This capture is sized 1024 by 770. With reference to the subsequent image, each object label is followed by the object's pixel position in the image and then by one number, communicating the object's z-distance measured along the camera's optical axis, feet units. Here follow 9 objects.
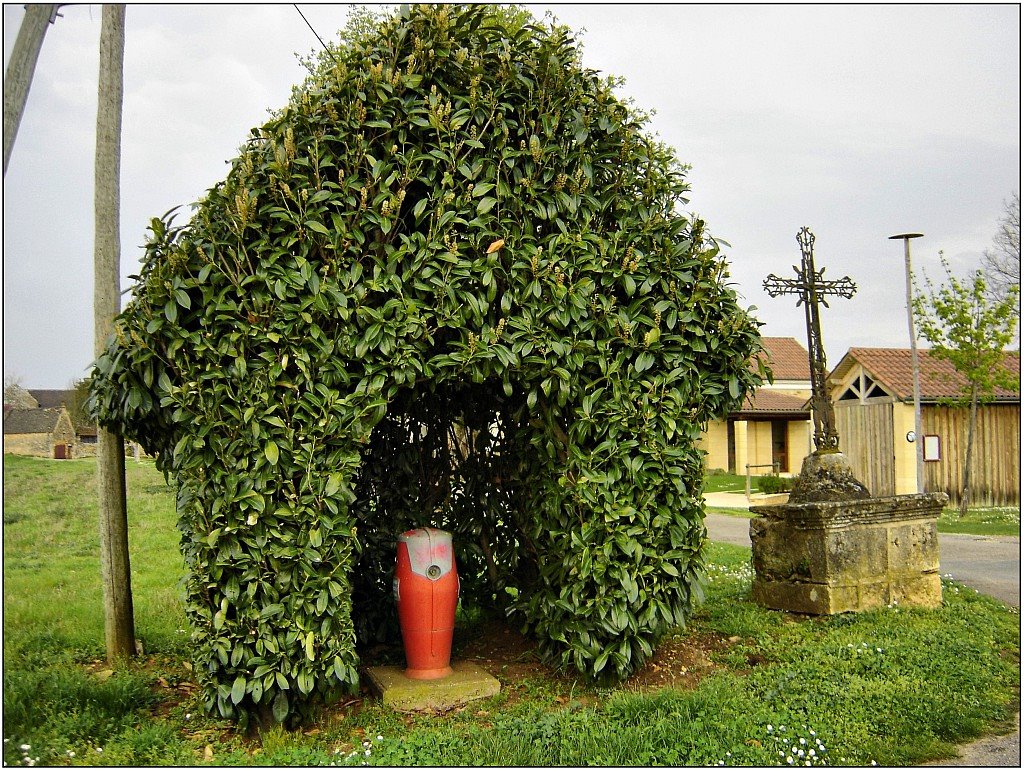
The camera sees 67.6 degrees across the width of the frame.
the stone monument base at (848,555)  22.12
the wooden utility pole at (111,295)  19.45
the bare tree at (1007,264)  55.16
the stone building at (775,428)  86.05
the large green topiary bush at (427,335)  14.76
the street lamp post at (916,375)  52.65
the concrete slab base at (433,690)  16.44
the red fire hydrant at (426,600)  17.29
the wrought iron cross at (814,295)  26.25
